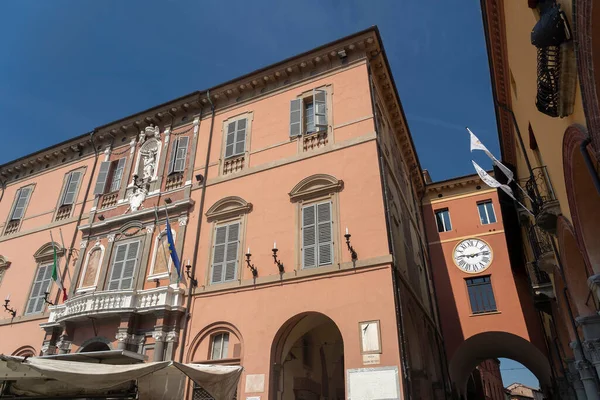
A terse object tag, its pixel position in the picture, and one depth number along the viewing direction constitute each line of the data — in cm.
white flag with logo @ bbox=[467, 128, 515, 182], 915
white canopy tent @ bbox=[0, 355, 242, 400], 628
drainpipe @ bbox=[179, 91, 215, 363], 1135
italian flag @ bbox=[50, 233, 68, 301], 1340
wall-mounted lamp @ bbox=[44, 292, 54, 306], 1380
